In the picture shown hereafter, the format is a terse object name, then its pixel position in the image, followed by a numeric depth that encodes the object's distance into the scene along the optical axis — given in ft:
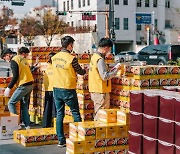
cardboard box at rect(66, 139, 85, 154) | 24.62
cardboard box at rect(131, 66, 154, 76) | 27.14
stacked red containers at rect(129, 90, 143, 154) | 21.22
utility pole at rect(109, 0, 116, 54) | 127.30
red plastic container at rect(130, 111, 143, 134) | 21.20
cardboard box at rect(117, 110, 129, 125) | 25.21
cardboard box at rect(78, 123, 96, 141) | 24.54
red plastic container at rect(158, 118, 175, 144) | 19.36
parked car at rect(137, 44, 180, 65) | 105.19
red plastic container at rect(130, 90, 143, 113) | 21.25
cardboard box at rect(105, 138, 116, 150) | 25.20
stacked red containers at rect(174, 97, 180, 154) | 19.01
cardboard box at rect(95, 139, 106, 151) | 24.99
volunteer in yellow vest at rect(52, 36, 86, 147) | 27.27
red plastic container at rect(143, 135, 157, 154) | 20.29
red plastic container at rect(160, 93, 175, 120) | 19.42
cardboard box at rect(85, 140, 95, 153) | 24.79
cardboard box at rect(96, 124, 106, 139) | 24.77
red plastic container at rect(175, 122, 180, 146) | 19.00
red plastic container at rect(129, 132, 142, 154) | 21.24
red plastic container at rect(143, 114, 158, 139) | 20.30
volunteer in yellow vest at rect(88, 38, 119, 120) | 26.92
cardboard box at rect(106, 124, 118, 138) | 25.02
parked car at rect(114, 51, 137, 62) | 146.41
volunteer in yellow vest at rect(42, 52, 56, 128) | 33.14
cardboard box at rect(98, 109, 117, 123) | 25.56
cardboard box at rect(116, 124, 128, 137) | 25.26
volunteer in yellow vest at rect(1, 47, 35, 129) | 32.58
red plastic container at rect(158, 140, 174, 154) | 19.35
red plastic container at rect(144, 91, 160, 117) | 20.31
